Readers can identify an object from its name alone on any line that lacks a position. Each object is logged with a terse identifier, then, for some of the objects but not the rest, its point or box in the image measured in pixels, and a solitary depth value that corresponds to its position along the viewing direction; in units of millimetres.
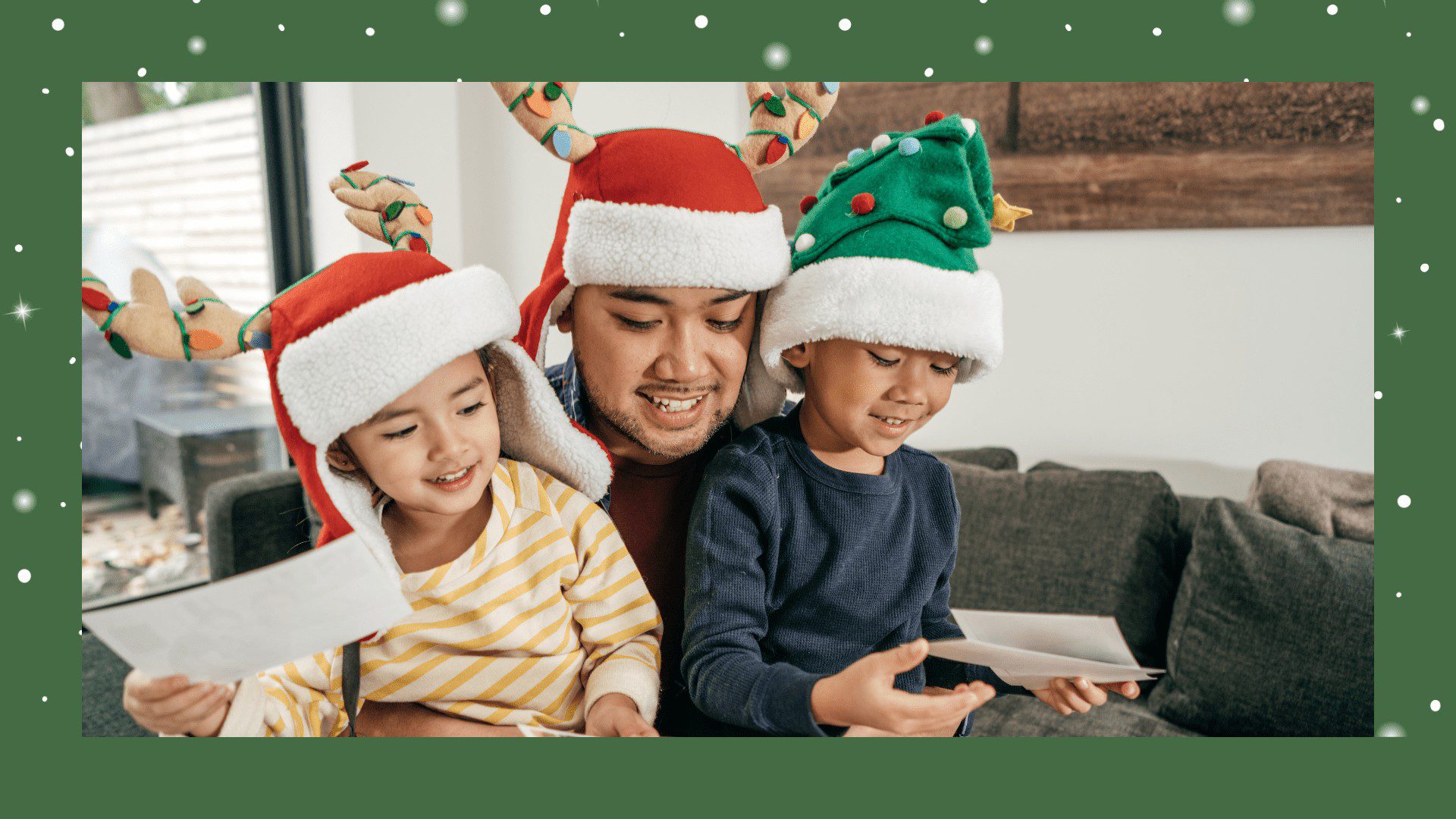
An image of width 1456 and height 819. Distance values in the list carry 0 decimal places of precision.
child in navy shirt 683
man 688
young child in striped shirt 606
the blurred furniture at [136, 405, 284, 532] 1862
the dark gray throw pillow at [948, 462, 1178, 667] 1496
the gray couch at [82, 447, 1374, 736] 1262
